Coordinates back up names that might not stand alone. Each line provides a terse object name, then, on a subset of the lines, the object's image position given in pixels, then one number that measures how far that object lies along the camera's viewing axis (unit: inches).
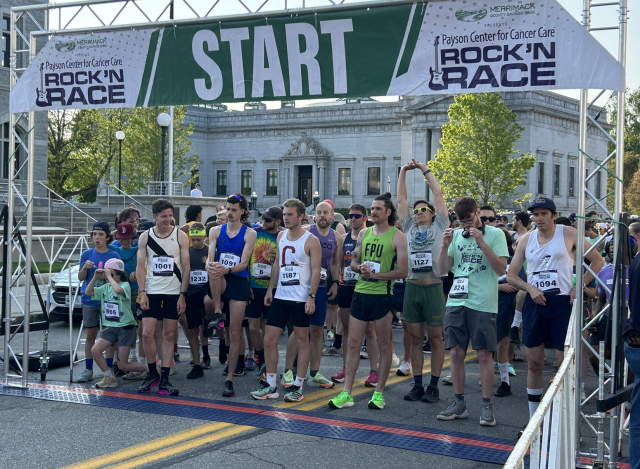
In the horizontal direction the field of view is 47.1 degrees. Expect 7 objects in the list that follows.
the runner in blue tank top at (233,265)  327.6
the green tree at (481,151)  1998.0
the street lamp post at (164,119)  1104.1
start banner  263.6
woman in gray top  313.4
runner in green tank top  297.6
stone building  2399.1
